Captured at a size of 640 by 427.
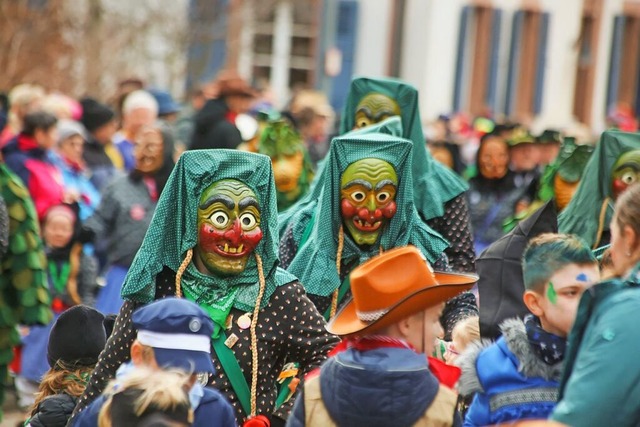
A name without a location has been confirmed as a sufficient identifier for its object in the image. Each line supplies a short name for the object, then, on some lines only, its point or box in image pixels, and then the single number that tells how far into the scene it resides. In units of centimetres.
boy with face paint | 970
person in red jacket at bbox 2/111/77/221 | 2272
